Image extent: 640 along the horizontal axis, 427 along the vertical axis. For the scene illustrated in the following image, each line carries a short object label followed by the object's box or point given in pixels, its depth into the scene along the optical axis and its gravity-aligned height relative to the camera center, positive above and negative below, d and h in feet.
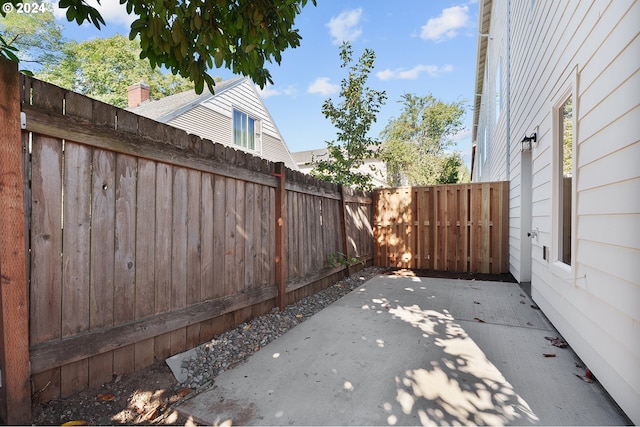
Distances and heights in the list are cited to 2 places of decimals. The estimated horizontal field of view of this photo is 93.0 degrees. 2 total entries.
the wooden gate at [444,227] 19.90 -1.05
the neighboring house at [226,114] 30.40 +10.84
